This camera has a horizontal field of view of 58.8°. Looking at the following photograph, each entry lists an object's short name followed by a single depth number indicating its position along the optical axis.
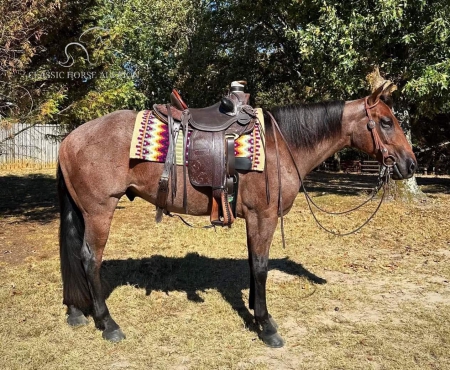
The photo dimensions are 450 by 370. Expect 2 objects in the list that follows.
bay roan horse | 3.45
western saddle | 3.36
